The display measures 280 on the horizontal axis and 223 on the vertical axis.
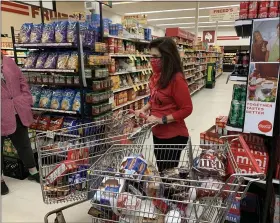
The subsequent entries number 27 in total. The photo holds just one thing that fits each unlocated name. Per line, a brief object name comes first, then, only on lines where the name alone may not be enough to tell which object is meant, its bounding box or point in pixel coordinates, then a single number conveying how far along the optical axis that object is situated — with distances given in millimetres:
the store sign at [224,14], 11242
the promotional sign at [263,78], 1576
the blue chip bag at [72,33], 3347
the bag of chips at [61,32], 3412
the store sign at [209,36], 19141
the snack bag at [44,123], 3768
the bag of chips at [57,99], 3615
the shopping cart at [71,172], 1565
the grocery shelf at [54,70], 3357
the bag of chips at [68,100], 3539
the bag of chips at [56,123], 3688
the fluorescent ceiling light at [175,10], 13683
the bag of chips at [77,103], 3490
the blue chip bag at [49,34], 3500
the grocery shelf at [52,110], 3506
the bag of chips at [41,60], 3678
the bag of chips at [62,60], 3477
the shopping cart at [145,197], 1154
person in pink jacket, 2697
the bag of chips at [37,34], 3617
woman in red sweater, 1948
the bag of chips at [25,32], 3703
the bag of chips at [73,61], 3377
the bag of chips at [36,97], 3801
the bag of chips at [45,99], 3696
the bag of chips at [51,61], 3565
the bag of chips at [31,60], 3773
